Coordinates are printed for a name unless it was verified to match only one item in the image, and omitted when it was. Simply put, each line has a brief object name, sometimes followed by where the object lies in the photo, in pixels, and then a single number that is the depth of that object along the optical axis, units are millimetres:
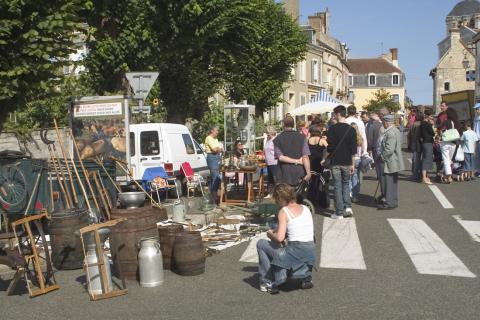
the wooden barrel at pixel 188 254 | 6453
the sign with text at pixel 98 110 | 11445
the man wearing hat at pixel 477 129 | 15094
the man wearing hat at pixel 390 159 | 10438
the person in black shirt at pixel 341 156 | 9633
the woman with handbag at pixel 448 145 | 13883
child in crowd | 14141
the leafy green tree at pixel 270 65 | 29984
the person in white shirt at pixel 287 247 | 5691
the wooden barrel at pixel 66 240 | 6988
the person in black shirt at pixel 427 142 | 13488
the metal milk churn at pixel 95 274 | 5898
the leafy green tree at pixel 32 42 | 9461
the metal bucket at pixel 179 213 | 9664
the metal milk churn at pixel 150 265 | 6125
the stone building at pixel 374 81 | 87812
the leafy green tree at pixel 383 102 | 71500
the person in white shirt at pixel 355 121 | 11492
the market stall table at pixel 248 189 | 11150
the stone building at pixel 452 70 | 75500
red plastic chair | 12906
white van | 13016
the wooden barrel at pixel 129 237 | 6453
